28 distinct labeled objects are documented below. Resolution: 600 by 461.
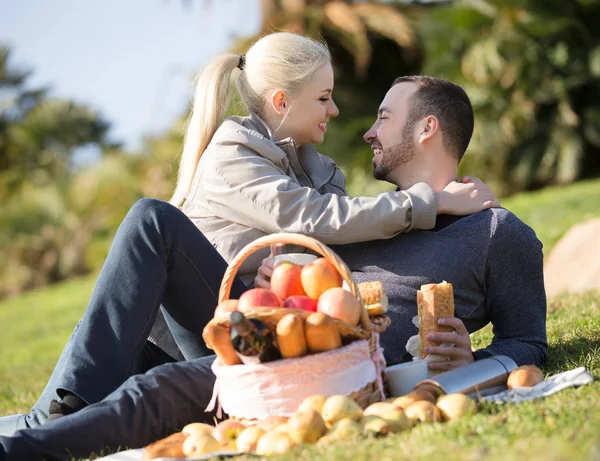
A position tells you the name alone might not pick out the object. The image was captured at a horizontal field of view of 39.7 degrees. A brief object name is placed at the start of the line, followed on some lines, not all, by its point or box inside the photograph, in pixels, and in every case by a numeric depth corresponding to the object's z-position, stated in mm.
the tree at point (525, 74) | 13469
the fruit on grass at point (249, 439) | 2809
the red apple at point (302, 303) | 3107
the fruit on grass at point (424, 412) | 2820
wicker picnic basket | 2918
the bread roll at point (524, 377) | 3135
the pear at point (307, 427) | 2734
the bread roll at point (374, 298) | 3180
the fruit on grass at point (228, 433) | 2902
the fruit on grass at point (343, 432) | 2691
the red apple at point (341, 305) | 2969
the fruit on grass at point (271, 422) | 2871
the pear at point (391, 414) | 2761
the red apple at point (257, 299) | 2998
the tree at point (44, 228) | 17953
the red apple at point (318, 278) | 3131
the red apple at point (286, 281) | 3211
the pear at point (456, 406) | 2824
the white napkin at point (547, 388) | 3014
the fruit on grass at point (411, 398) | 2922
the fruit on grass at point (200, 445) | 2828
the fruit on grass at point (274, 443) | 2691
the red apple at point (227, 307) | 3014
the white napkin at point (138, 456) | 2777
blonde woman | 3262
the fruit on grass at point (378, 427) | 2715
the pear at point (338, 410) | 2799
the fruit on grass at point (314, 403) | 2863
